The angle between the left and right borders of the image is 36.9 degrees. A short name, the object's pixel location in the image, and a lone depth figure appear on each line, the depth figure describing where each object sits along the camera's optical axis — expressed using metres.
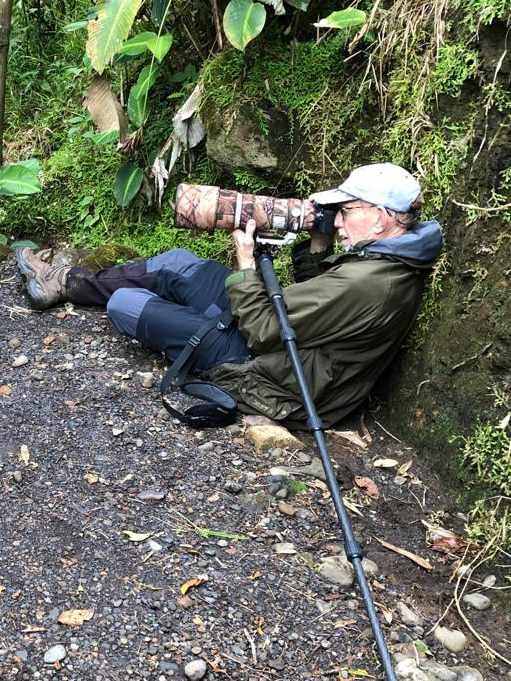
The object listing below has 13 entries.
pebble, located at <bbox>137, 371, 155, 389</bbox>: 4.18
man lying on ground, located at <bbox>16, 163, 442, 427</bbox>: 3.78
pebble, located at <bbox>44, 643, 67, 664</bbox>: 2.45
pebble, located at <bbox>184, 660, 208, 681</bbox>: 2.49
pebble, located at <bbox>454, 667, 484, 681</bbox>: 2.73
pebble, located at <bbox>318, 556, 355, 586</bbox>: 3.01
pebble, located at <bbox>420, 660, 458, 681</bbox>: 2.69
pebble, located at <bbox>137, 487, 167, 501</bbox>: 3.29
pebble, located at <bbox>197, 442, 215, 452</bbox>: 3.69
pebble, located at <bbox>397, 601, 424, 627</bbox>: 2.92
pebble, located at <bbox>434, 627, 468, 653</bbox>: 2.86
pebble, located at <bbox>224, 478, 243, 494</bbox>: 3.43
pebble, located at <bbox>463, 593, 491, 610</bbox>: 3.04
